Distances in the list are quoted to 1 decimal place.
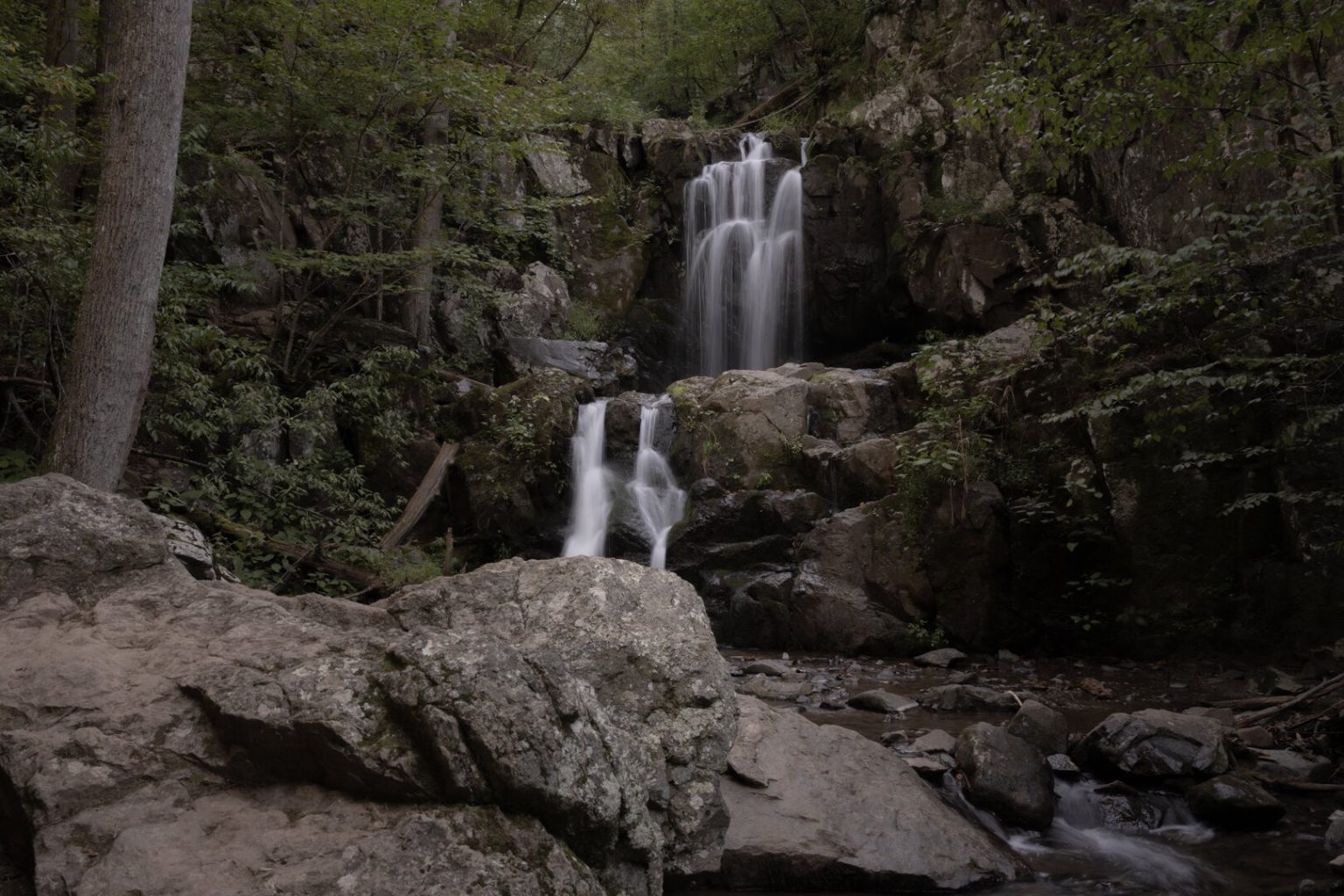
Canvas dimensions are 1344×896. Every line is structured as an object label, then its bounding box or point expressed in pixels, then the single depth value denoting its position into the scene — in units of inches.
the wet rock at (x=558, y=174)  735.7
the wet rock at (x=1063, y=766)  225.8
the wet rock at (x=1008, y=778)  200.5
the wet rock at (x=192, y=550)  220.5
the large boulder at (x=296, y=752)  91.9
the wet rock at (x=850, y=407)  523.2
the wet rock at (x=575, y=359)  610.9
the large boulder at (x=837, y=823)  161.9
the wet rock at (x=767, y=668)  352.5
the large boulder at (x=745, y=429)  500.7
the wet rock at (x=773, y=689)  315.9
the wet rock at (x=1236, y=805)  198.4
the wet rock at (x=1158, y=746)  220.5
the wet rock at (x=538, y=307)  665.0
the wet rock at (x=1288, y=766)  222.0
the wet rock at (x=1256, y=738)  243.9
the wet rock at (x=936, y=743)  227.6
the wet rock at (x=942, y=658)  376.8
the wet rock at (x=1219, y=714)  270.8
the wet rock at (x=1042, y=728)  235.1
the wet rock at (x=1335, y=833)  182.5
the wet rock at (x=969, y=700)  296.2
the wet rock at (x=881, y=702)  293.7
